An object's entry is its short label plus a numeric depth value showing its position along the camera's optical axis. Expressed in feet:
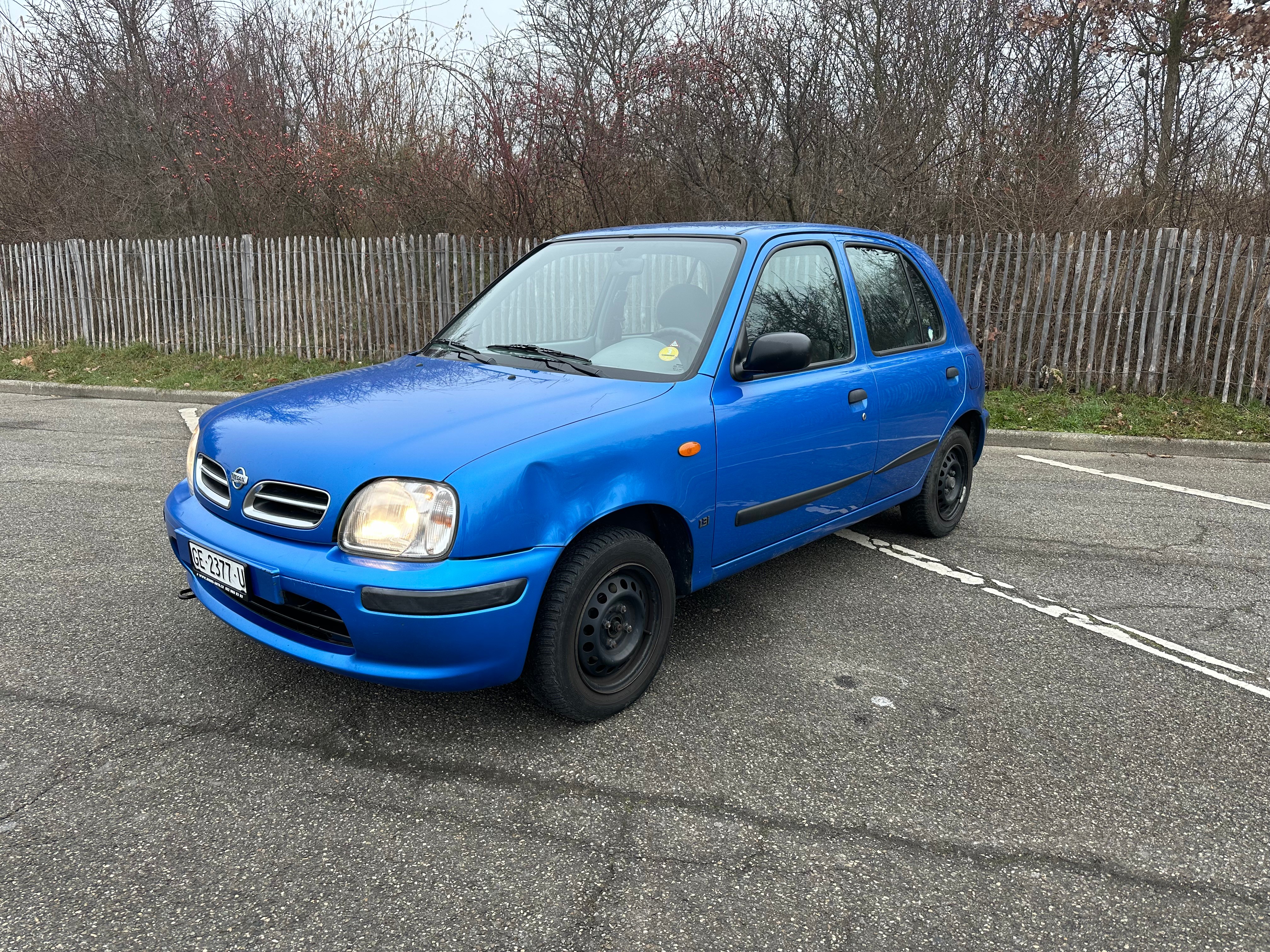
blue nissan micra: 8.60
